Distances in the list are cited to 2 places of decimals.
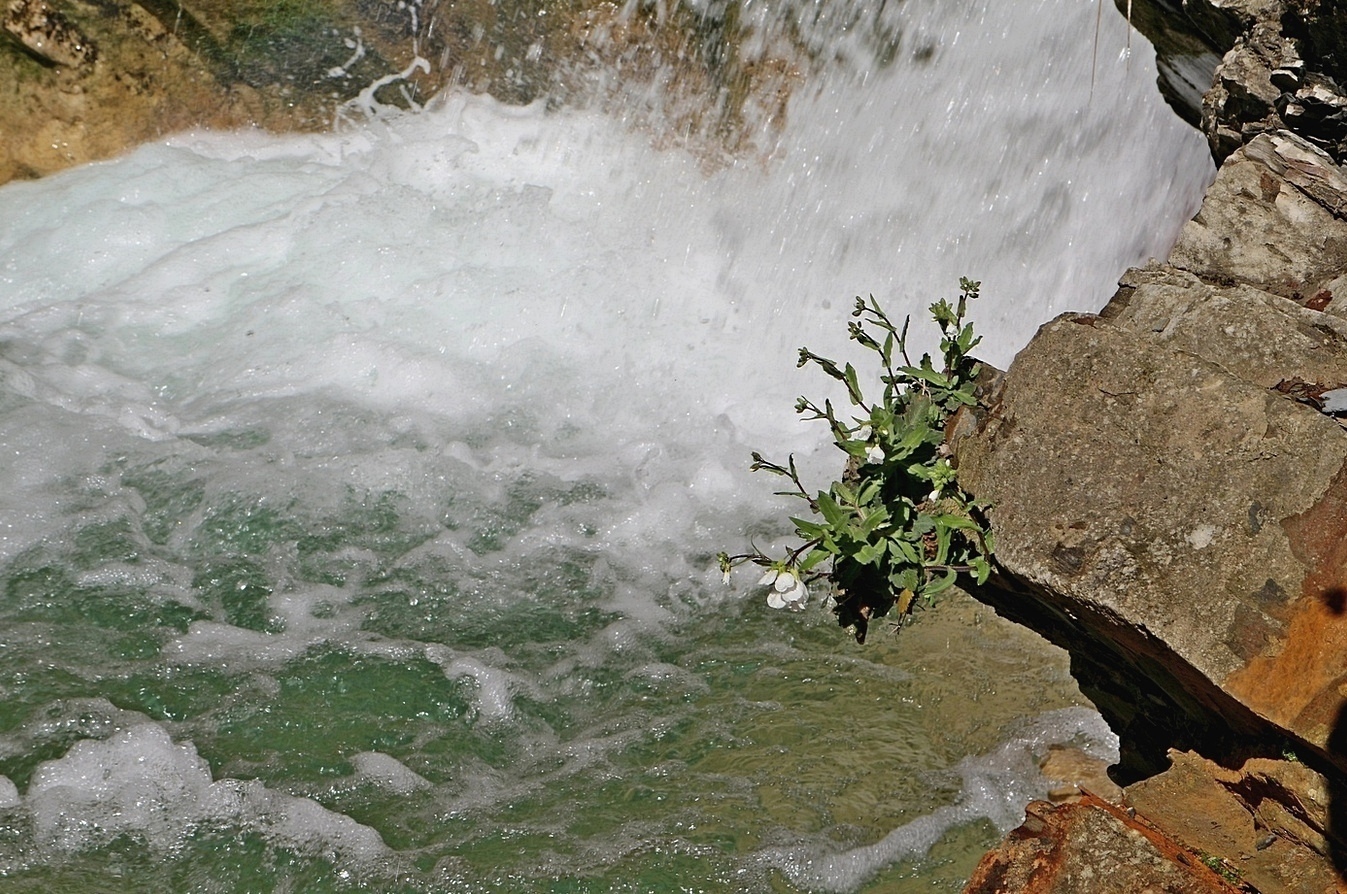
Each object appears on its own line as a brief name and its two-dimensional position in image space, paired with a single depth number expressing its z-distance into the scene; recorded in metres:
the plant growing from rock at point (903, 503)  3.00
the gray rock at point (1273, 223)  3.52
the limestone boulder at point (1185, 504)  2.45
